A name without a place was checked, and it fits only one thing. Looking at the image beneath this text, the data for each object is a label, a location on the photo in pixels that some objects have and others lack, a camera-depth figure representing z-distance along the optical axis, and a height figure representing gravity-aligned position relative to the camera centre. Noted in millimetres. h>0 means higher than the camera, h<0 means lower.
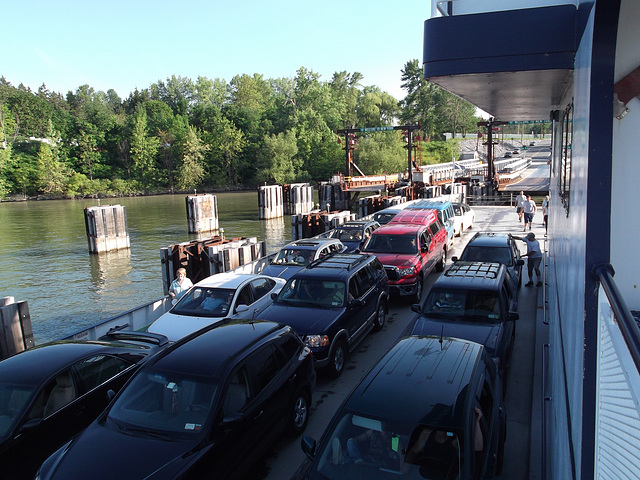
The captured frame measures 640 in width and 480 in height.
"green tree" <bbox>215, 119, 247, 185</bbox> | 89438 +4127
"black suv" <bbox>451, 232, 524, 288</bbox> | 11734 -2152
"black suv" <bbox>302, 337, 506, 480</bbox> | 4074 -2229
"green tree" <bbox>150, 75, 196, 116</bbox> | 122938 +22043
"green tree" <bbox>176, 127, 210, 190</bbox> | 86625 +1674
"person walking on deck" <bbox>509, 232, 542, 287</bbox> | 12703 -2379
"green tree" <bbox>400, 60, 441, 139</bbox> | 112500 +14007
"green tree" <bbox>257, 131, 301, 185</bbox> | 82250 +1566
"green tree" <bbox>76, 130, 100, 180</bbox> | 86438 +4698
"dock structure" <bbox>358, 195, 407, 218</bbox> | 33769 -2526
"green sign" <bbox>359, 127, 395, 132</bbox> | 45938 +3391
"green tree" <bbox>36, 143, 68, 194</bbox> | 78750 +1025
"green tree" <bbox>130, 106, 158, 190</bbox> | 87625 +4091
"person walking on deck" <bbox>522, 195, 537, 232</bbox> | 20281 -2037
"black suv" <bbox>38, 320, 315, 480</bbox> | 4520 -2437
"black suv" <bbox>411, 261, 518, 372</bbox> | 7312 -2329
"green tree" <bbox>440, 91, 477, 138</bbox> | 115625 +11116
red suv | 12062 -2228
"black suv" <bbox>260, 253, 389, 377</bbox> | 7996 -2400
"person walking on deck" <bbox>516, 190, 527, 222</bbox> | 20859 -1813
